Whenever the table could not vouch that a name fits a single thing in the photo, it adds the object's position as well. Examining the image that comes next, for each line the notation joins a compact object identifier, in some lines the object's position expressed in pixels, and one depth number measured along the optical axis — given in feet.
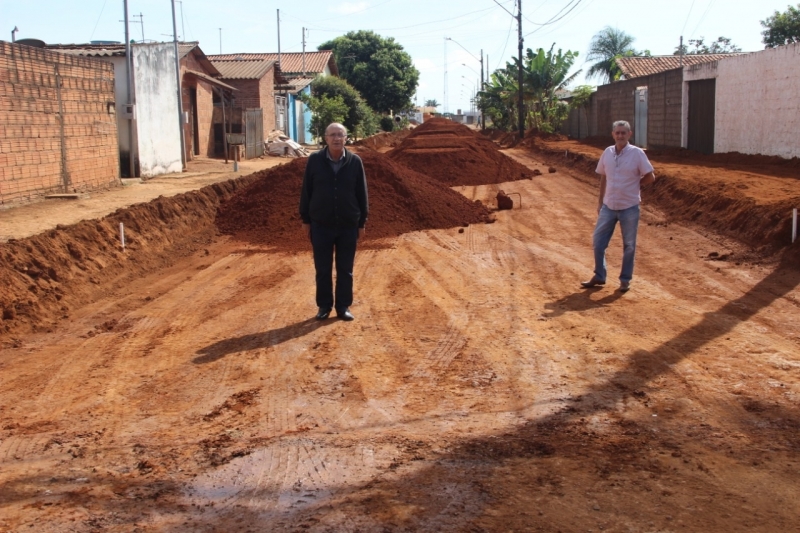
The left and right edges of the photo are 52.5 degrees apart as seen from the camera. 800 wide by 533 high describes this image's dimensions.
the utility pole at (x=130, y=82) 64.67
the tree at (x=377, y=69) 192.65
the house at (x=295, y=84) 139.03
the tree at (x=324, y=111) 121.30
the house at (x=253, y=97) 103.96
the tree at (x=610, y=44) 216.13
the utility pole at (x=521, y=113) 141.74
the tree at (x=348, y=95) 144.77
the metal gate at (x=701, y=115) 80.69
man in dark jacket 24.84
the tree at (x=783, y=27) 167.63
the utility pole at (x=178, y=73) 74.74
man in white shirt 28.40
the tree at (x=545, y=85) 143.33
